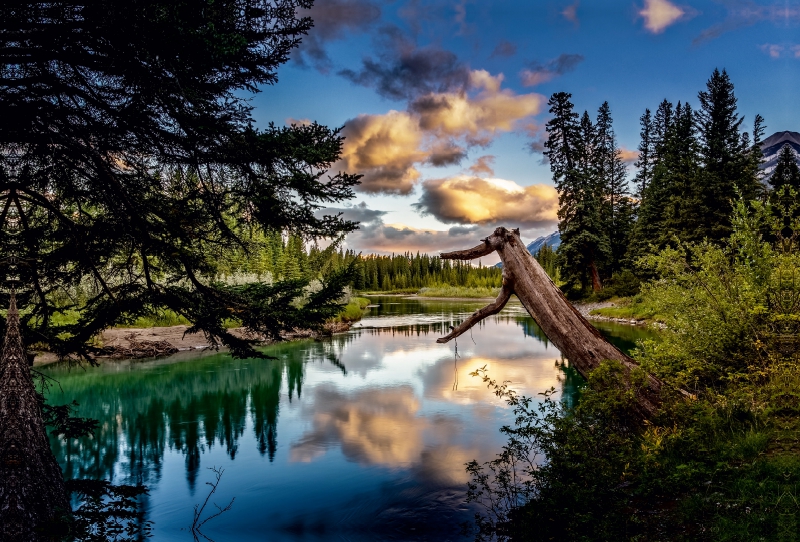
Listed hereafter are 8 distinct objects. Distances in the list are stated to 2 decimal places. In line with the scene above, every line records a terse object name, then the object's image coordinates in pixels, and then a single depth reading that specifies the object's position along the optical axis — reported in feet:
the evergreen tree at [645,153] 151.53
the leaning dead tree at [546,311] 20.35
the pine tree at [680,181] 87.97
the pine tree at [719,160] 85.15
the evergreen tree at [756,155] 96.12
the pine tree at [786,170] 84.55
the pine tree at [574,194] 109.40
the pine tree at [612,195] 134.72
